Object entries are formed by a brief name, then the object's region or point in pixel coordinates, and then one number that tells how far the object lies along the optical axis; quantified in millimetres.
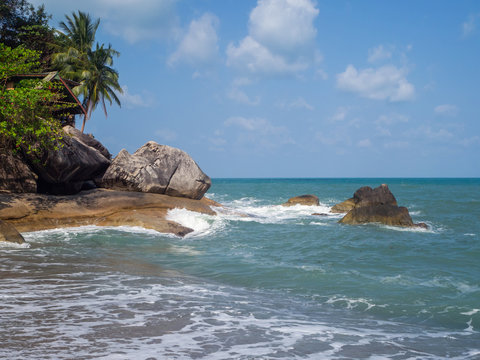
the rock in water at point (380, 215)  18000
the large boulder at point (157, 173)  17266
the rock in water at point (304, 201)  29656
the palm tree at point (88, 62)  34844
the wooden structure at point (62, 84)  19453
